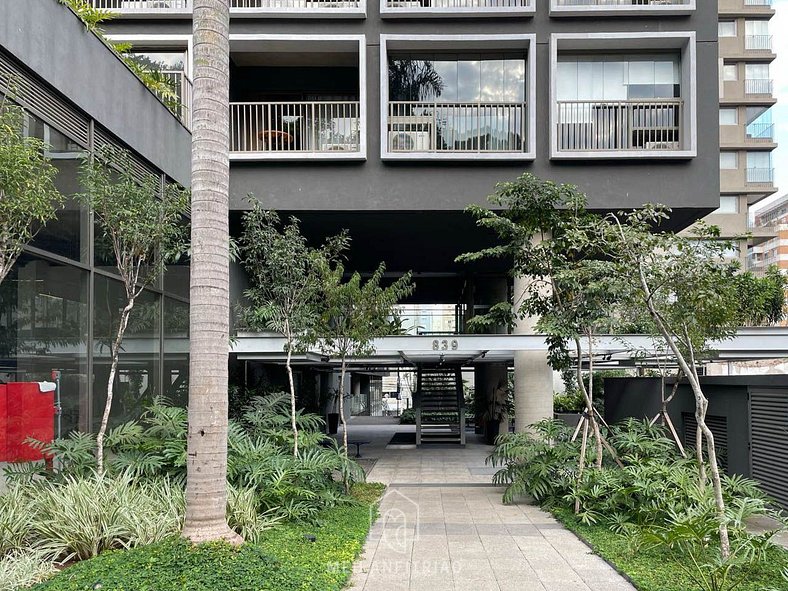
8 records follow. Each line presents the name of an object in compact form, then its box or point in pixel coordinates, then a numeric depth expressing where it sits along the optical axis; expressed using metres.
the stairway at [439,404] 21.08
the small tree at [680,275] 7.26
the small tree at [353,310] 10.77
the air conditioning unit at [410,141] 15.13
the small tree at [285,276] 10.76
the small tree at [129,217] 8.01
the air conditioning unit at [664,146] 15.04
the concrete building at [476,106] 14.67
